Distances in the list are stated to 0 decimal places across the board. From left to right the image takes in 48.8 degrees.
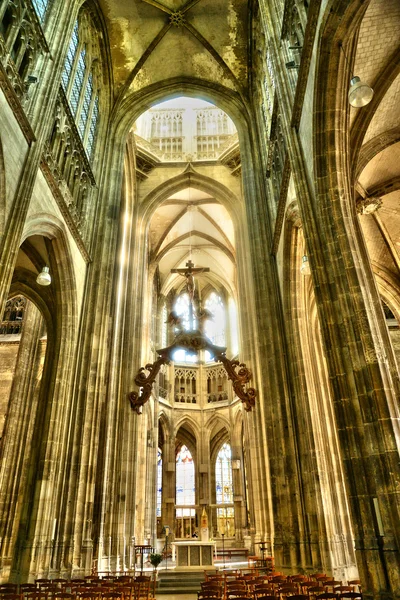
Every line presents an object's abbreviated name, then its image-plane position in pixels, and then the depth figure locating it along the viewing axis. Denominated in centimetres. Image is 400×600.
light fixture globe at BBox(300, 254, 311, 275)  1062
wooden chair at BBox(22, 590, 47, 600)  659
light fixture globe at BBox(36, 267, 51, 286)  1084
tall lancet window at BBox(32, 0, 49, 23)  1105
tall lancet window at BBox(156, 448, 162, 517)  2914
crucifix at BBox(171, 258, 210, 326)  1848
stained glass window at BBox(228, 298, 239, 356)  3037
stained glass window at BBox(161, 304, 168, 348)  3085
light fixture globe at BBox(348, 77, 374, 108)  641
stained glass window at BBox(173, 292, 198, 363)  3238
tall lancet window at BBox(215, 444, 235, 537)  2881
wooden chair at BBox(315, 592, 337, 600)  511
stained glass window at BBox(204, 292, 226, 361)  3341
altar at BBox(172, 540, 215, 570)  1414
